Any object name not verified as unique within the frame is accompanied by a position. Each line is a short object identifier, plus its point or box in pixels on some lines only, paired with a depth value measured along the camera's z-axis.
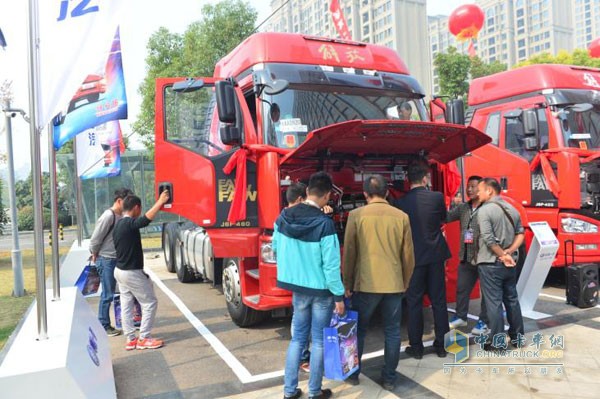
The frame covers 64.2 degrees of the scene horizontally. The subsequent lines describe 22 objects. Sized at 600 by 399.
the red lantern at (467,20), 17.47
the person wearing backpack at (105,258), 5.70
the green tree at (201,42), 15.48
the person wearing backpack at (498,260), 4.55
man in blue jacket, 3.54
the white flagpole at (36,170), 2.79
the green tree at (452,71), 21.48
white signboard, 5.85
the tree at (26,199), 33.24
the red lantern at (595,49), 16.53
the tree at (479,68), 23.69
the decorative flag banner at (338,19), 13.07
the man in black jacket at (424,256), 4.39
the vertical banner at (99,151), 10.38
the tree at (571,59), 24.37
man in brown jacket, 3.84
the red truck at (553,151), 6.73
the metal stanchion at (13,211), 8.62
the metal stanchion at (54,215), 3.30
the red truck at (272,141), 4.79
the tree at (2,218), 15.87
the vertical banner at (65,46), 2.88
